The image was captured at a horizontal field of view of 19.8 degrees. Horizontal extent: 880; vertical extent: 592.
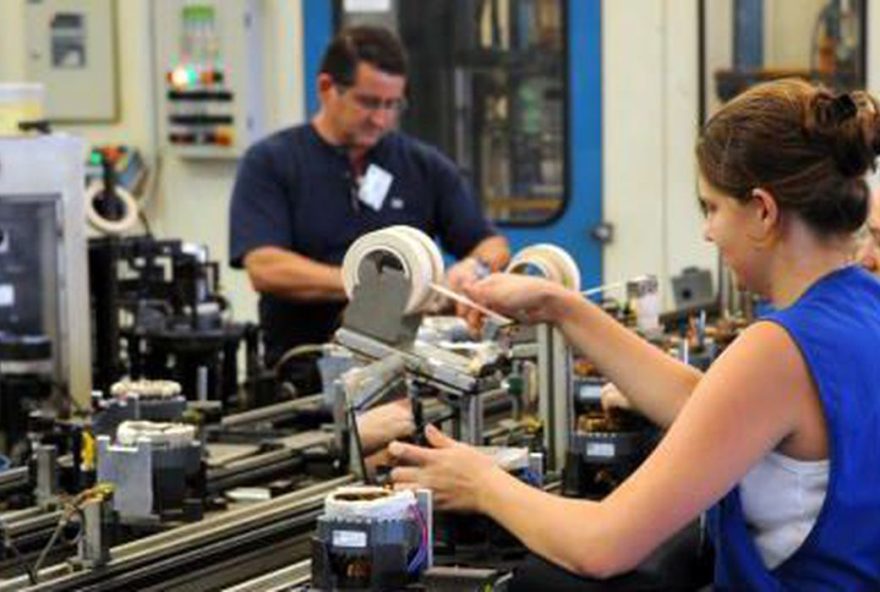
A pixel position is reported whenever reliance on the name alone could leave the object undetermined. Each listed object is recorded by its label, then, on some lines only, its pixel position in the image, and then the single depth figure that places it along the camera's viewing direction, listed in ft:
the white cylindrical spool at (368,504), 7.76
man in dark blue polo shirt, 17.25
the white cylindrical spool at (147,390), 11.24
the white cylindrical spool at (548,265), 11.96
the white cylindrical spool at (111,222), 16.49
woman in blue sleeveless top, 7.85
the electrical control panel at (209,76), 23.57
